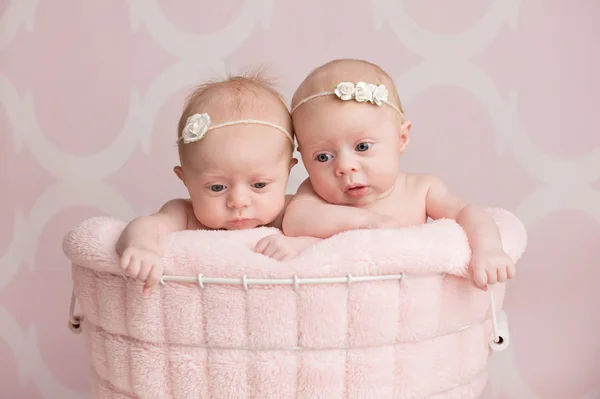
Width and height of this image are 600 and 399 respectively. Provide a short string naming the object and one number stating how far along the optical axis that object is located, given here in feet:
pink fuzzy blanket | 2.91
